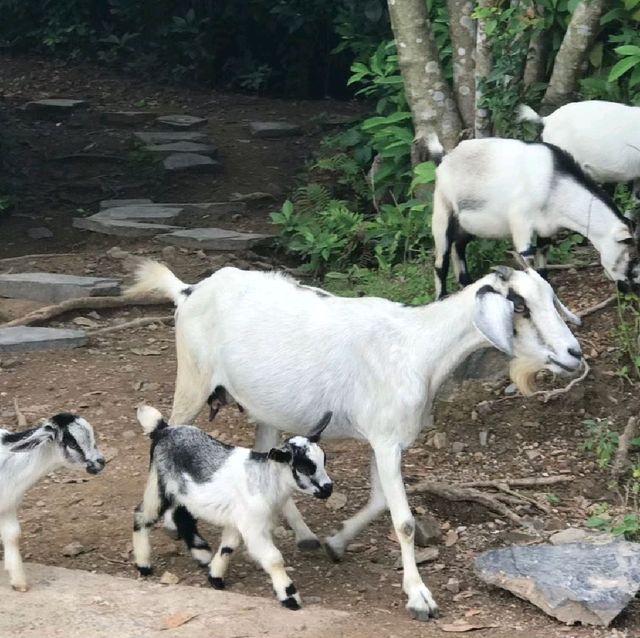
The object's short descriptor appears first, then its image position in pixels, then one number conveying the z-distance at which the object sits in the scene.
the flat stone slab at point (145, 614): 4.18
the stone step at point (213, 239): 9.59
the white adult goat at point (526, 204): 6.41
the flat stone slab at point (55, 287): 8.39
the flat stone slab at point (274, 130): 13.10
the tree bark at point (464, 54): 8.21
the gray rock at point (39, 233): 10.35
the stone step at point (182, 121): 13.32
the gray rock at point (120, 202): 10.89
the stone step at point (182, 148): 12.30
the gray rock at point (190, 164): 11.81
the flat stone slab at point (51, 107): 13.87
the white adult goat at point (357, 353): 4.60
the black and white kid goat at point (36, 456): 4.70
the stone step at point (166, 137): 12.66
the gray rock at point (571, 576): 4.49
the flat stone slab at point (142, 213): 10.27
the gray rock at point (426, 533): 5.32
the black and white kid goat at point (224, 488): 4.51
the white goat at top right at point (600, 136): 7.07
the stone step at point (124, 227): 9.97
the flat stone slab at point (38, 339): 7.46
